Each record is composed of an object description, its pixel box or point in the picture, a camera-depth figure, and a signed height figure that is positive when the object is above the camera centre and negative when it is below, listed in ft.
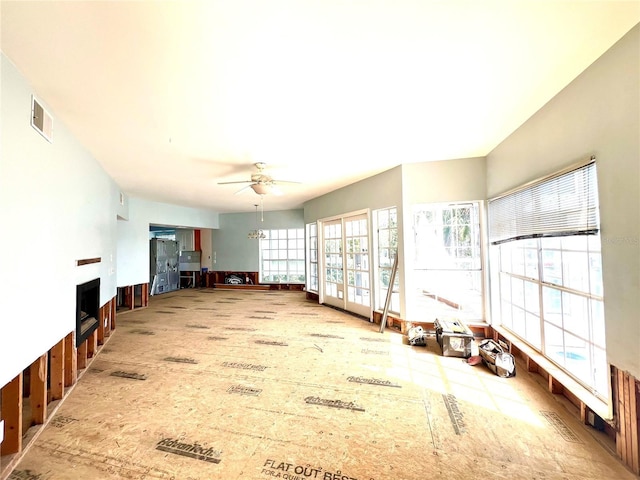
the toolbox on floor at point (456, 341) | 10.66 -3.90
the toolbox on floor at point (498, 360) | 9.08 -4.10
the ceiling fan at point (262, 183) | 11.78 +3.09
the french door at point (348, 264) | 16.67 -1.07
